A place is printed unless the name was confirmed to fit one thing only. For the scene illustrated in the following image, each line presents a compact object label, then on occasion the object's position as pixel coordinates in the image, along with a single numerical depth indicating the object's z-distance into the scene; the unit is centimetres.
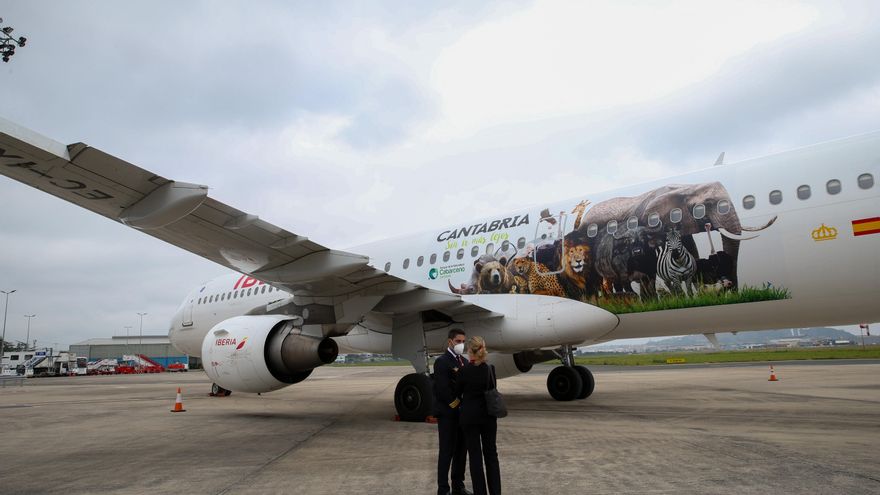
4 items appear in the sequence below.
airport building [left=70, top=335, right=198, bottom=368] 7519
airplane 717
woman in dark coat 410
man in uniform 436
